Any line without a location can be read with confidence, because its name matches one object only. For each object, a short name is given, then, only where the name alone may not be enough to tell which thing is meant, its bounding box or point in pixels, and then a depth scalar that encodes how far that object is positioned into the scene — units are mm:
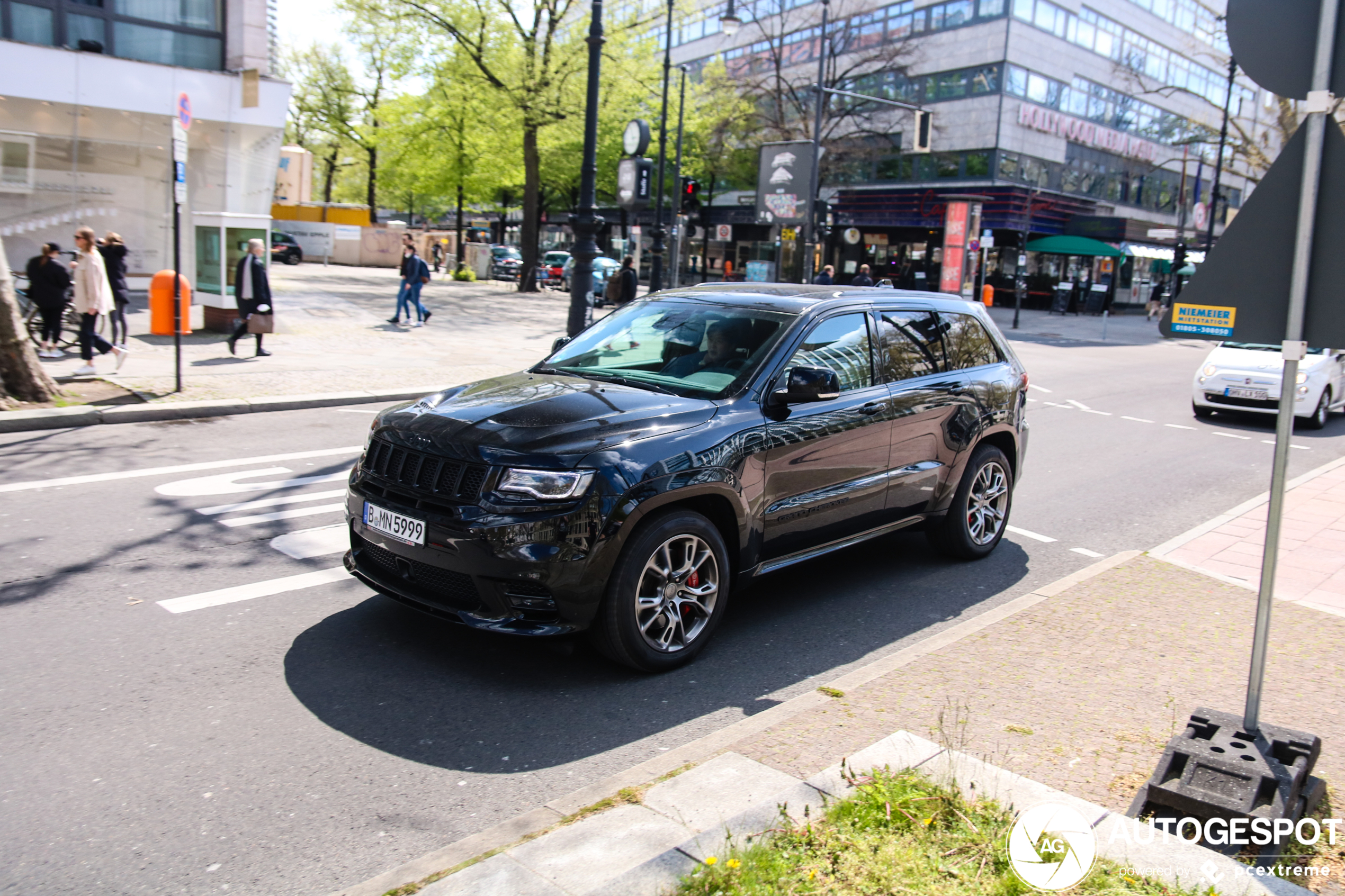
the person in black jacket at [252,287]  14430
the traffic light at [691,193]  26406
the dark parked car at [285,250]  45125
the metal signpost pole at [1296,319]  3256
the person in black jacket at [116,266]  14789
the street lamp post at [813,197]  30359
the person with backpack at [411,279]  20438
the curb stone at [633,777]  2990
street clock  15896
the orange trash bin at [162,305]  15805
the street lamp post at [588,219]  14508
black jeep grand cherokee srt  4297
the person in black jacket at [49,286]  13148
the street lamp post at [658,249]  28438
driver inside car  5352
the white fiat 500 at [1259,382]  13820
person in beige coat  12344
